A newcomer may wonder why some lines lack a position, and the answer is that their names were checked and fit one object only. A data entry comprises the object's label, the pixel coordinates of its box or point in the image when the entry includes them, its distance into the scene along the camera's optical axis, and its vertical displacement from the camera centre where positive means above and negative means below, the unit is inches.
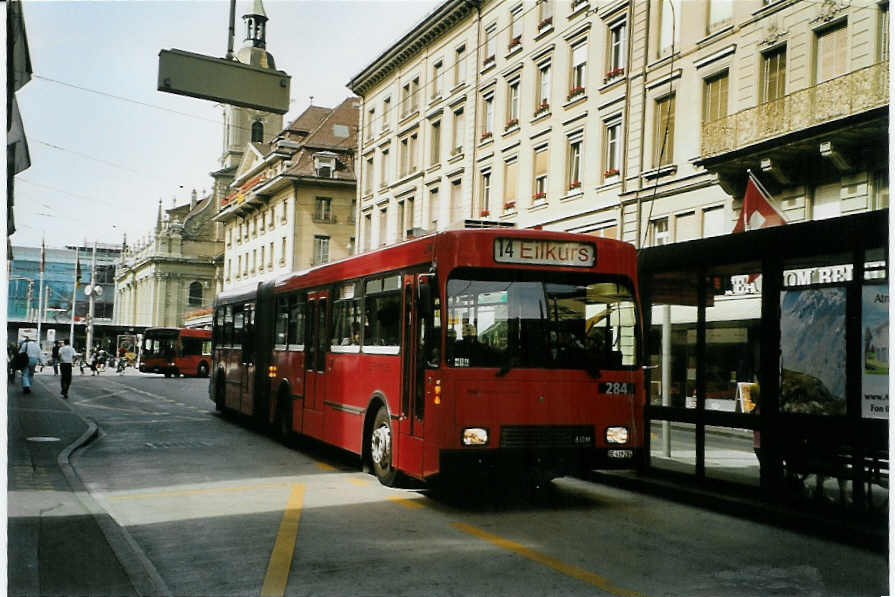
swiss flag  669.1 +109.5
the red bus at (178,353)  1916.8 -16.1
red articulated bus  352.2 -0.7
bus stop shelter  337.4 +0.0
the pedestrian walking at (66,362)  1027.9 -21.1
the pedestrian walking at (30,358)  1045.2 -18.4
